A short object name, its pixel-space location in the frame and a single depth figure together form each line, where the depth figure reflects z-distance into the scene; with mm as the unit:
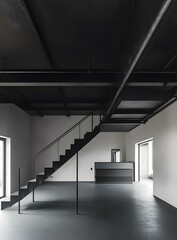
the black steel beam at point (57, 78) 3763
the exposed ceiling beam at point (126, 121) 6497
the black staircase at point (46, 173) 5292
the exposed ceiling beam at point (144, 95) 4145
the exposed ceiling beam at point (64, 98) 5983
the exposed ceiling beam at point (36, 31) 2552
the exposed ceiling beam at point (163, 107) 5128
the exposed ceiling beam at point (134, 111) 5260
